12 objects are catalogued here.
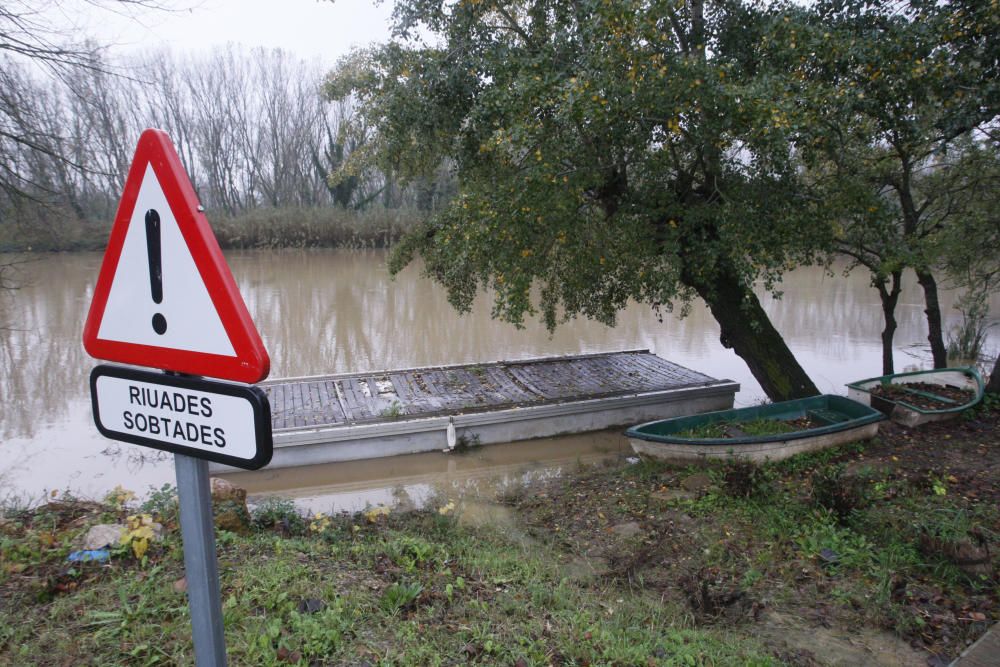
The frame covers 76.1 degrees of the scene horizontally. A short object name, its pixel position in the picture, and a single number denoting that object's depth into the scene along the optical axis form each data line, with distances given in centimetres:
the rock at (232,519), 452
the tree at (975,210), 933
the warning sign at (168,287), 141
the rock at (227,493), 490
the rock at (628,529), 589
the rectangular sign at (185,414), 135
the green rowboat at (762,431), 712
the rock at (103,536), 358
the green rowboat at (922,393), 815
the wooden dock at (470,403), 893
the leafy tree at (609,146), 668
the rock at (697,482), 684
